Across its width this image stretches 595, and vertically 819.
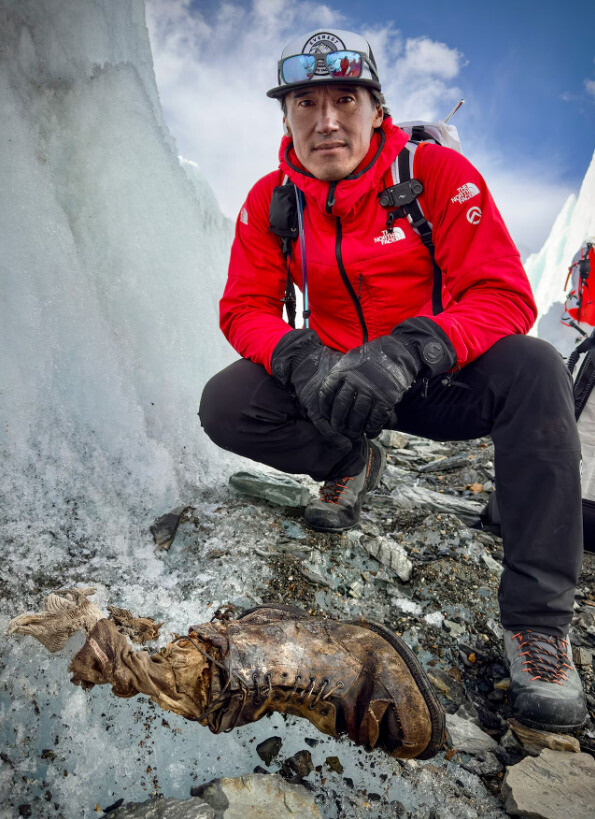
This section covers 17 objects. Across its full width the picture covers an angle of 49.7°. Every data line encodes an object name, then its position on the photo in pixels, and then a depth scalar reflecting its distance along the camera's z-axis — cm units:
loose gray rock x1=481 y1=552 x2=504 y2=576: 107
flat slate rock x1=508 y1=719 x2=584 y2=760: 77
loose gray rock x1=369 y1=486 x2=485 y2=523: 129
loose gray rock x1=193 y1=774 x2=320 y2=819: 70
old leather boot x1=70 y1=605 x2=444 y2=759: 72
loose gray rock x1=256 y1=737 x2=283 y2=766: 76
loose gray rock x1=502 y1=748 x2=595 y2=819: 70
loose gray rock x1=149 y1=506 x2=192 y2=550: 105
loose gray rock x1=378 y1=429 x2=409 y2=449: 185
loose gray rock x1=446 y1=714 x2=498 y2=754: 78
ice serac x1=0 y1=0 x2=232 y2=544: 110
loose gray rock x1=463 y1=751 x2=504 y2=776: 76
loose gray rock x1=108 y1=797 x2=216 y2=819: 69
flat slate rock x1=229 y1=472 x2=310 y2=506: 120
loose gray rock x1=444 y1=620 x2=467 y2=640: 94
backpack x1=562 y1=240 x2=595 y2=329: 266
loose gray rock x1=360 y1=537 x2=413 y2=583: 105
